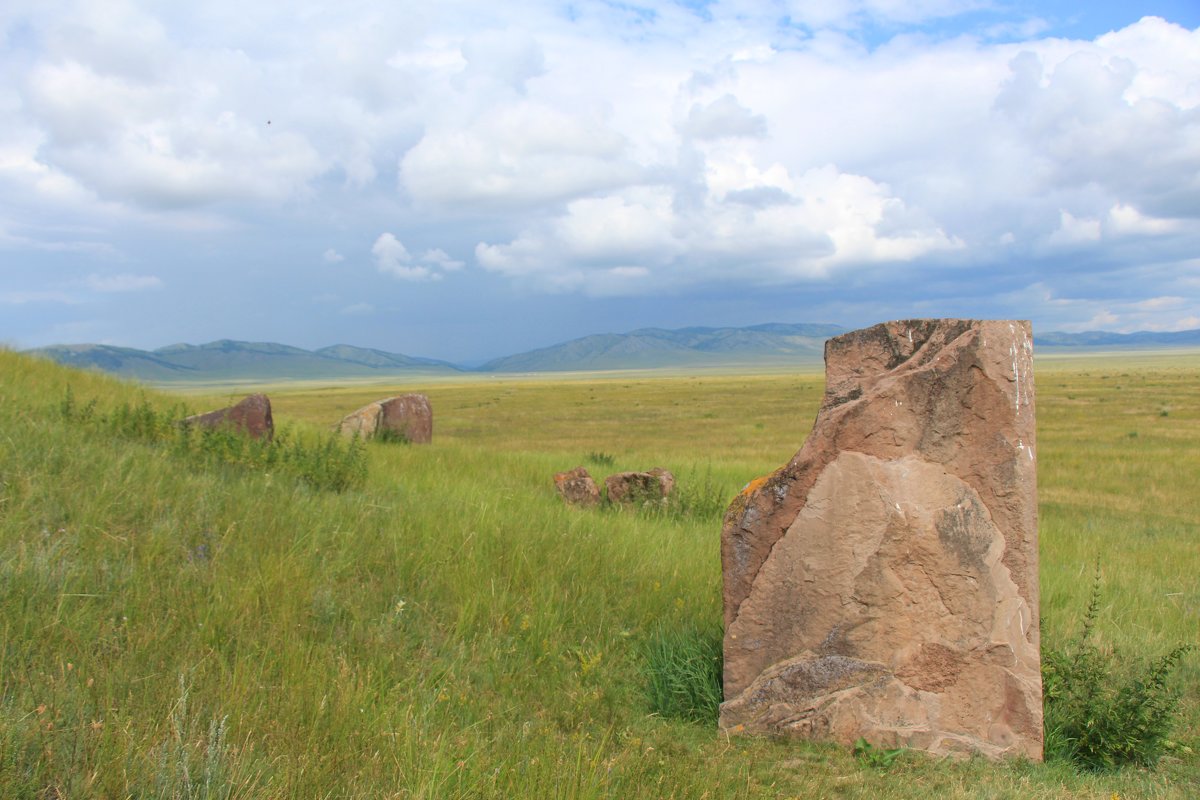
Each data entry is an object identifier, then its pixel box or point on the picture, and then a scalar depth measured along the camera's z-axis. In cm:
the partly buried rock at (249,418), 1035
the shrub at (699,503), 1079
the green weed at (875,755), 448
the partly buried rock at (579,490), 1095
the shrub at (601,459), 1692
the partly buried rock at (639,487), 1105
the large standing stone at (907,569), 479
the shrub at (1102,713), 483
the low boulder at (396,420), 1553
